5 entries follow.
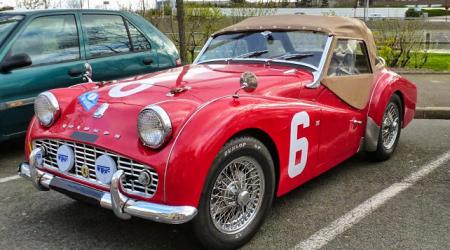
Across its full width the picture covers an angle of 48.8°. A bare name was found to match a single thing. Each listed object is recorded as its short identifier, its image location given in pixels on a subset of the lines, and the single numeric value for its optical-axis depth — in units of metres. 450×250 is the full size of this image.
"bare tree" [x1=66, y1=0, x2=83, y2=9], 12.38
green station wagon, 5.12
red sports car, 2.90
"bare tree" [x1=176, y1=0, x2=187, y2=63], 9.54
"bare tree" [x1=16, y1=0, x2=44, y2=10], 13.48
